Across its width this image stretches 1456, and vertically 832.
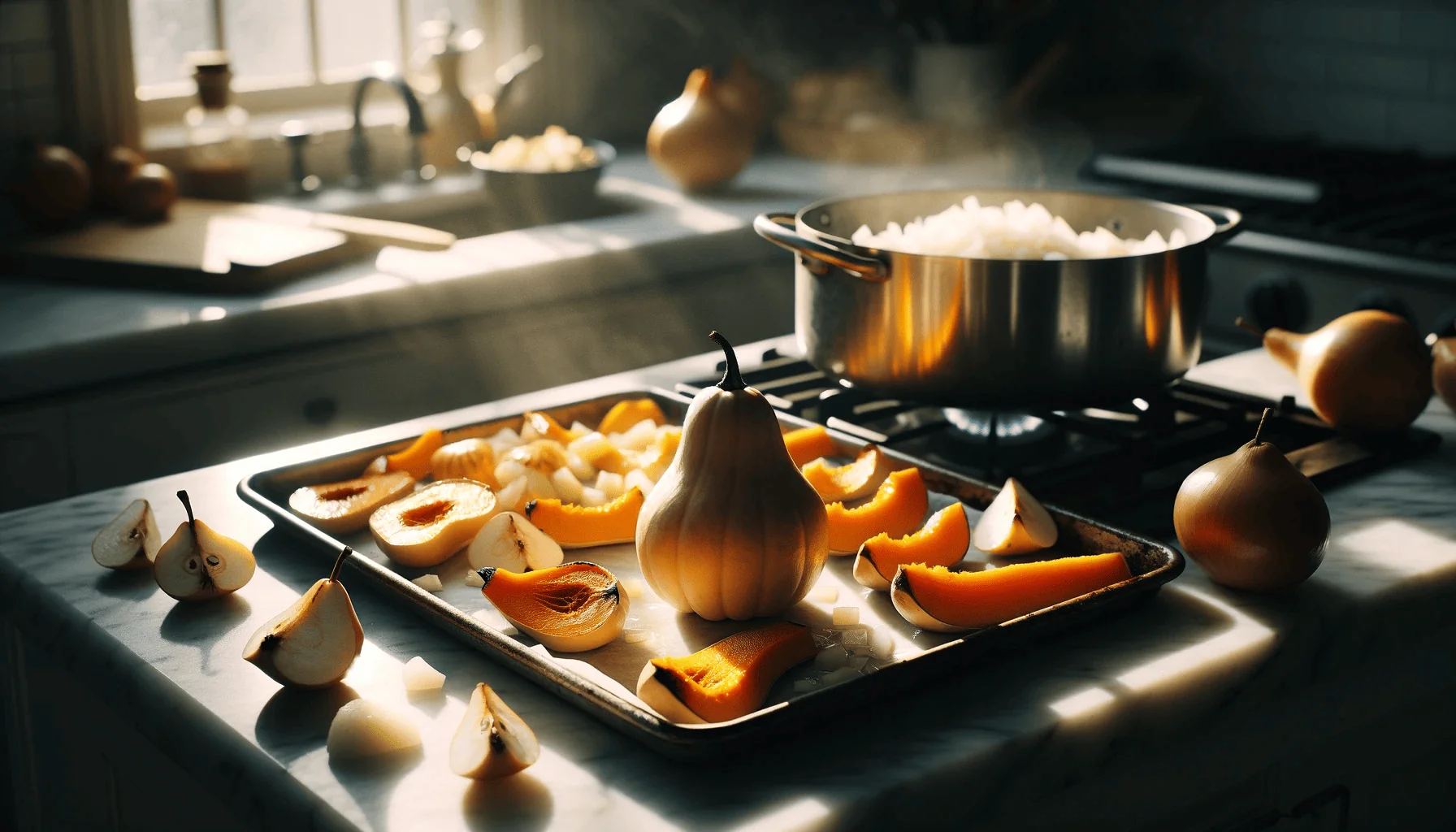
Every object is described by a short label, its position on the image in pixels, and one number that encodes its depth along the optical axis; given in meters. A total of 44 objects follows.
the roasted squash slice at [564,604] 0.84
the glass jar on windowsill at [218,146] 2.50
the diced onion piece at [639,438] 1.21
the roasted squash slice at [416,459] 1.14
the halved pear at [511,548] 0.96
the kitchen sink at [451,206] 2.55
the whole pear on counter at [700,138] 2.63
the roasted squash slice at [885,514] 1.00
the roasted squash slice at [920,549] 0.92
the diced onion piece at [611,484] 1.11
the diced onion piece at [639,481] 1.11
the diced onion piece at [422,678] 0.82
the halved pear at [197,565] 0.93
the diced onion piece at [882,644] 0.85
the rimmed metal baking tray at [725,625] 0.74
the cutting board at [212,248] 2.00
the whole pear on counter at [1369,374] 1.21
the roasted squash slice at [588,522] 1.02
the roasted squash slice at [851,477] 1.09
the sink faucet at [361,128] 2.53
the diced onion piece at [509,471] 1.11
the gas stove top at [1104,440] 1.14
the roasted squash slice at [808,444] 1.16
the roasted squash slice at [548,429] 1.21
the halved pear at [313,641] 0.80
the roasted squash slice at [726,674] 0.75
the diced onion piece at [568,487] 1.10
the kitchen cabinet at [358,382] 1.80
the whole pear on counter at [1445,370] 1.32
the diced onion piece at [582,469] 1.15
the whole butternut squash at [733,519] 0.86
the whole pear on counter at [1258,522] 0.93
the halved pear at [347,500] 1.03
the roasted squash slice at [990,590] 0.86
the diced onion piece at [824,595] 0.93
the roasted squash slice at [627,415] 1.27
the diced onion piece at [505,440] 1.19
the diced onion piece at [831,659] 0.83
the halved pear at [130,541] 0.98
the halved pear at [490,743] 0.71
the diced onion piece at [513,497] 1.07
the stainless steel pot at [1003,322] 1.09
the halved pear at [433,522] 0.97
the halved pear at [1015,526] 0.96
